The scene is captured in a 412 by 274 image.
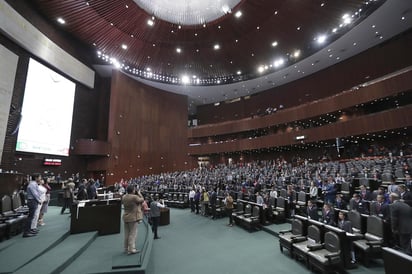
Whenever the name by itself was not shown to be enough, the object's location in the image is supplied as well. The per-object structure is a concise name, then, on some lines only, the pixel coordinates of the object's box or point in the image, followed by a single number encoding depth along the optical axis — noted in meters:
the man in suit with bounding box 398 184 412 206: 4.90
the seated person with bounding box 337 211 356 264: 4.17
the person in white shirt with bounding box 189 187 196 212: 11.23
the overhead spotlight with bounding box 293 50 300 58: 19.67
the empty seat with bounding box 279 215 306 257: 4.92
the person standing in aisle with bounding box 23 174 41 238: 5.03
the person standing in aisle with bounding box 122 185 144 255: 4.36
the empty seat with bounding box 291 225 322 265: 4.43
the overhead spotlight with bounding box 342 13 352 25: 15.08
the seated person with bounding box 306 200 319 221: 5.94
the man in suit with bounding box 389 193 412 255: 4.02
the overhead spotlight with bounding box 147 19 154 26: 16.33
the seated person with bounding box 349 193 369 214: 5.66
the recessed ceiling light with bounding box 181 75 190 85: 24.52
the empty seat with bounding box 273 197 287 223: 7.55
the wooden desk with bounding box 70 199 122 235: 5.73
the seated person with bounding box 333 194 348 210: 6.39
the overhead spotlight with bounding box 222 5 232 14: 15.80
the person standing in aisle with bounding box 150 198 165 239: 6.80
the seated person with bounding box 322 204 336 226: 5.29
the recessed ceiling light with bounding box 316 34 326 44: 17.06
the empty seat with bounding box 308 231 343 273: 3.83
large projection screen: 12.59
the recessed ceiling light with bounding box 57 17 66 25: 14.71
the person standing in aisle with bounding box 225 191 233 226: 8.37
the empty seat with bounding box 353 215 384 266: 4.12
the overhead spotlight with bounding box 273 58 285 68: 21.17
